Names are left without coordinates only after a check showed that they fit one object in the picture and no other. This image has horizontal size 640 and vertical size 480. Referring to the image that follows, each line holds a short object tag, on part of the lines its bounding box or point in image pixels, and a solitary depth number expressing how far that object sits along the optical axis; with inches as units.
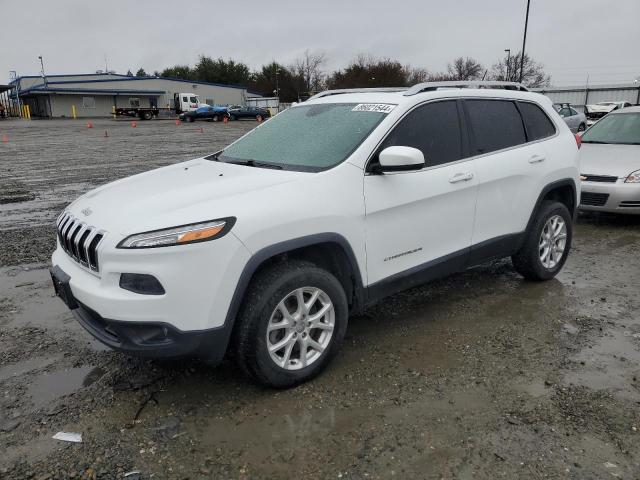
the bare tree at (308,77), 3245.6
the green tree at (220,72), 3496.6
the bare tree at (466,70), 2465.6
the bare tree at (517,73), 2126.0
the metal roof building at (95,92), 2358.5
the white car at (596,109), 1469.0
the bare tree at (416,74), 3114.9
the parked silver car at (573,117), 841.4
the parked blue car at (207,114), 1761.8
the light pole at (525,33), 1264.5
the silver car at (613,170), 288.5
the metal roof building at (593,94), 1649.9
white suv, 113.1
